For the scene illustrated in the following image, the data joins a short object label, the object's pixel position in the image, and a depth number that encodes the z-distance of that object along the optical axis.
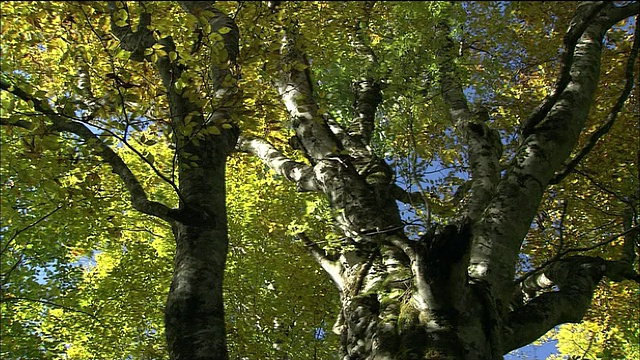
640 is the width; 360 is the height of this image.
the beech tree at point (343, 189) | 3.85
